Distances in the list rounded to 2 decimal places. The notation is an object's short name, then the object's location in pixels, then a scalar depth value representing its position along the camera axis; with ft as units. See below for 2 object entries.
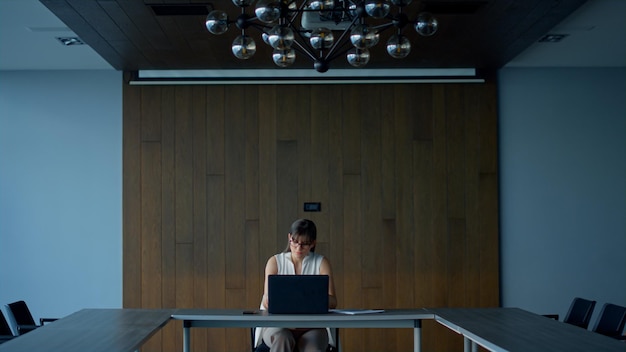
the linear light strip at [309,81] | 26.32
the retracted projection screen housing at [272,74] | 26.37
